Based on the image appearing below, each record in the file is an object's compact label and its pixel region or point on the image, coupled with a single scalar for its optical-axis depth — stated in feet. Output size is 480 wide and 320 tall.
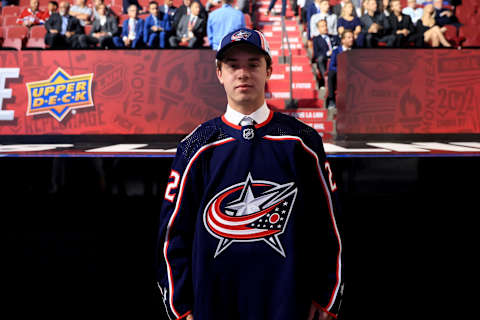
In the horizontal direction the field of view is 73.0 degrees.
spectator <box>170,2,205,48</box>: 22.67
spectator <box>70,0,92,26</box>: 27.37
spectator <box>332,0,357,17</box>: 27.89
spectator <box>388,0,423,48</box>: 22.85
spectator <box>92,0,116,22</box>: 25.09
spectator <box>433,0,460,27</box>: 25.80
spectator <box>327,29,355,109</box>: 19.76
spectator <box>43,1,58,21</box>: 24.85
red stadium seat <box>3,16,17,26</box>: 29.99
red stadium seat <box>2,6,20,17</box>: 30.66
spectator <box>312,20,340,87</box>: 23.25
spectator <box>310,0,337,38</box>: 25.02
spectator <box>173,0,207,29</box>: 23.91
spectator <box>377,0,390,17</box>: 24.20
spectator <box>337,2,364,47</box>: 24.02
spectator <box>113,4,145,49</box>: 23.48
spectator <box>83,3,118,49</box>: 23.61
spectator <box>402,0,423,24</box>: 27.45
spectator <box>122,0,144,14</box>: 27.52
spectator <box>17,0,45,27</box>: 28.12
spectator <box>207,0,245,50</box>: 17.62
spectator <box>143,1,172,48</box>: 23.12
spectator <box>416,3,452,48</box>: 21.91
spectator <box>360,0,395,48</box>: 22.37
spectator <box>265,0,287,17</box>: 30.22
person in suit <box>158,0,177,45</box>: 23.60
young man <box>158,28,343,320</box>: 3.50
